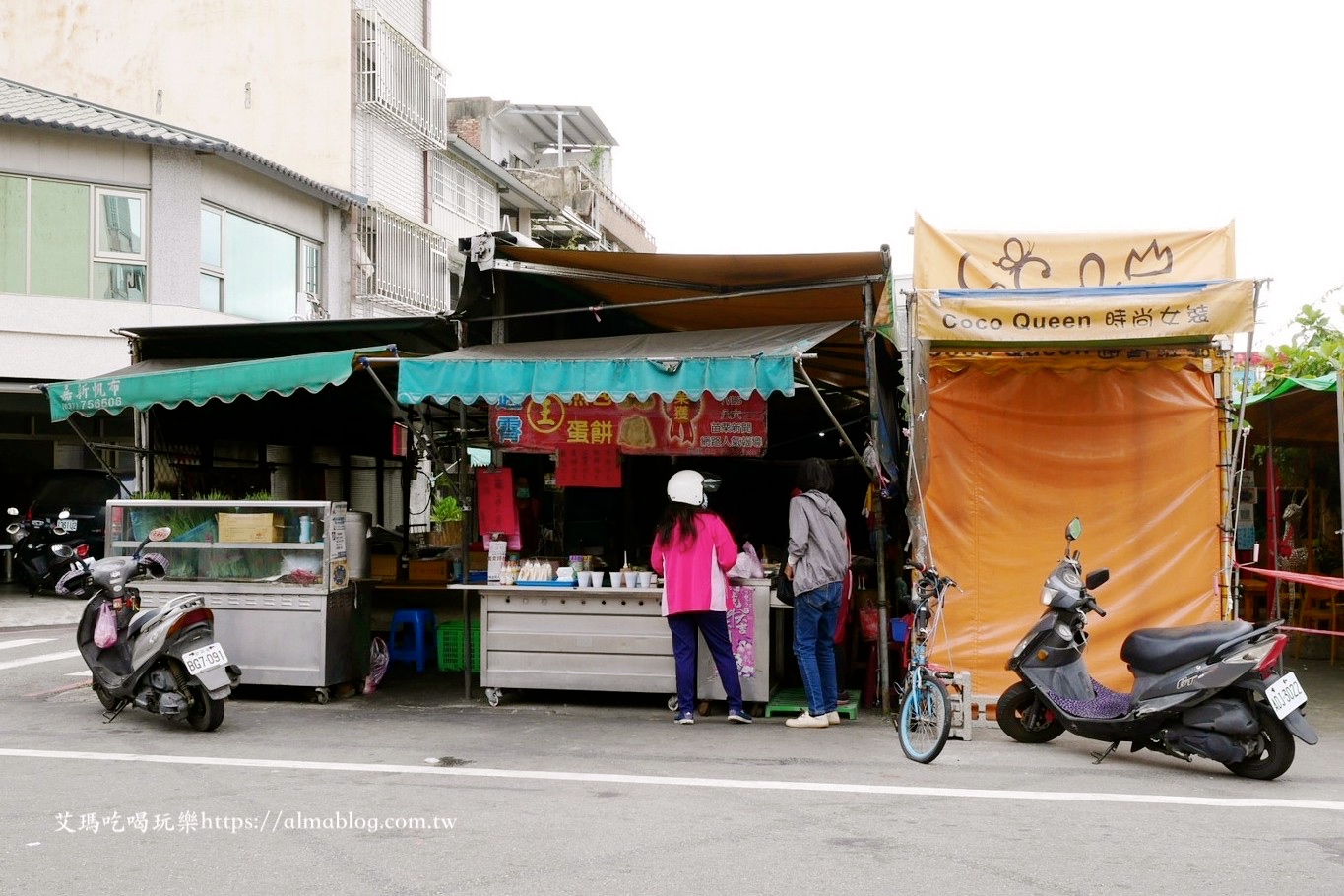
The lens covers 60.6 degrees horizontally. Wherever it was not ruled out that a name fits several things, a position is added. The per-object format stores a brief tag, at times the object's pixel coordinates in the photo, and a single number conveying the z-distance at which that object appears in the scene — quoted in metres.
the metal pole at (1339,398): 8.40
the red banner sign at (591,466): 9.66
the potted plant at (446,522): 12.16
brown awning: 8.53
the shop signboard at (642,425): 8.95
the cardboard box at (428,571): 10.98
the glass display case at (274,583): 9.20
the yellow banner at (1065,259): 8.19
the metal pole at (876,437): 8.40
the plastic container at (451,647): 10.98
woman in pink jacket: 8.26
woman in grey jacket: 8.16
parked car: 17.53
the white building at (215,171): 17.91
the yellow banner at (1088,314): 7.34
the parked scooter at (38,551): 17.53
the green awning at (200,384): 8.88
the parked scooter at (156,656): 8.01
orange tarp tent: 8.68
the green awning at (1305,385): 9.68
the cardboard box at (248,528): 9.33
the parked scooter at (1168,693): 6.64
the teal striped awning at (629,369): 7.81
